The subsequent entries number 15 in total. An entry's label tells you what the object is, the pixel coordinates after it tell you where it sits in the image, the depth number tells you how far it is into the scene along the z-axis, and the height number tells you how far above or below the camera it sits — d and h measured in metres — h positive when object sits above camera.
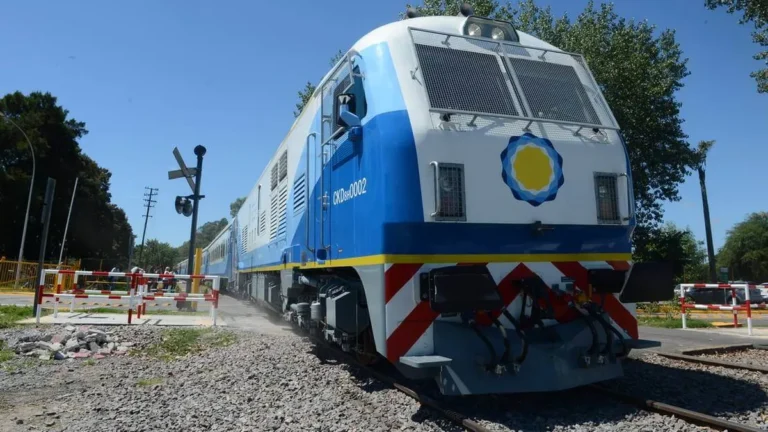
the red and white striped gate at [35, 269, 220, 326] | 10.79 -0.18
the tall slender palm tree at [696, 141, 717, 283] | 32.72 +4.74
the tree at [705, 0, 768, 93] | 13.70 +7.56
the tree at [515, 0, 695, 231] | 23.09 +9.52
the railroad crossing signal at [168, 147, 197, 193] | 16.38 +3.66
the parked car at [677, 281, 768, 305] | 23.40 +0.08
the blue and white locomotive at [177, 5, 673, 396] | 4.33 +0.73
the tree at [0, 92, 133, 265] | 33.69 +7.32
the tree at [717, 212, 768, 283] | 54.16 +5.30
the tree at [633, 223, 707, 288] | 26.52 +2.81
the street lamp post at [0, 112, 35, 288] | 25.13 +0.67
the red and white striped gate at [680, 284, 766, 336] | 10.79 -0.17
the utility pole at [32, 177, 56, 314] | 11.34 +1.54
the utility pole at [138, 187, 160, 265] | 60.47 +9.74
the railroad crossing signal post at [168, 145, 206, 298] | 16.78 +2.92
